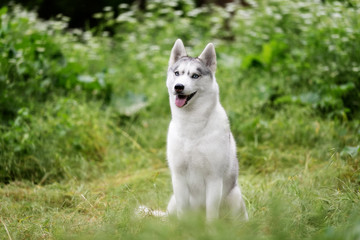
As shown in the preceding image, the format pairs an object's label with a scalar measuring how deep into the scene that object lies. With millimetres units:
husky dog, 6238
